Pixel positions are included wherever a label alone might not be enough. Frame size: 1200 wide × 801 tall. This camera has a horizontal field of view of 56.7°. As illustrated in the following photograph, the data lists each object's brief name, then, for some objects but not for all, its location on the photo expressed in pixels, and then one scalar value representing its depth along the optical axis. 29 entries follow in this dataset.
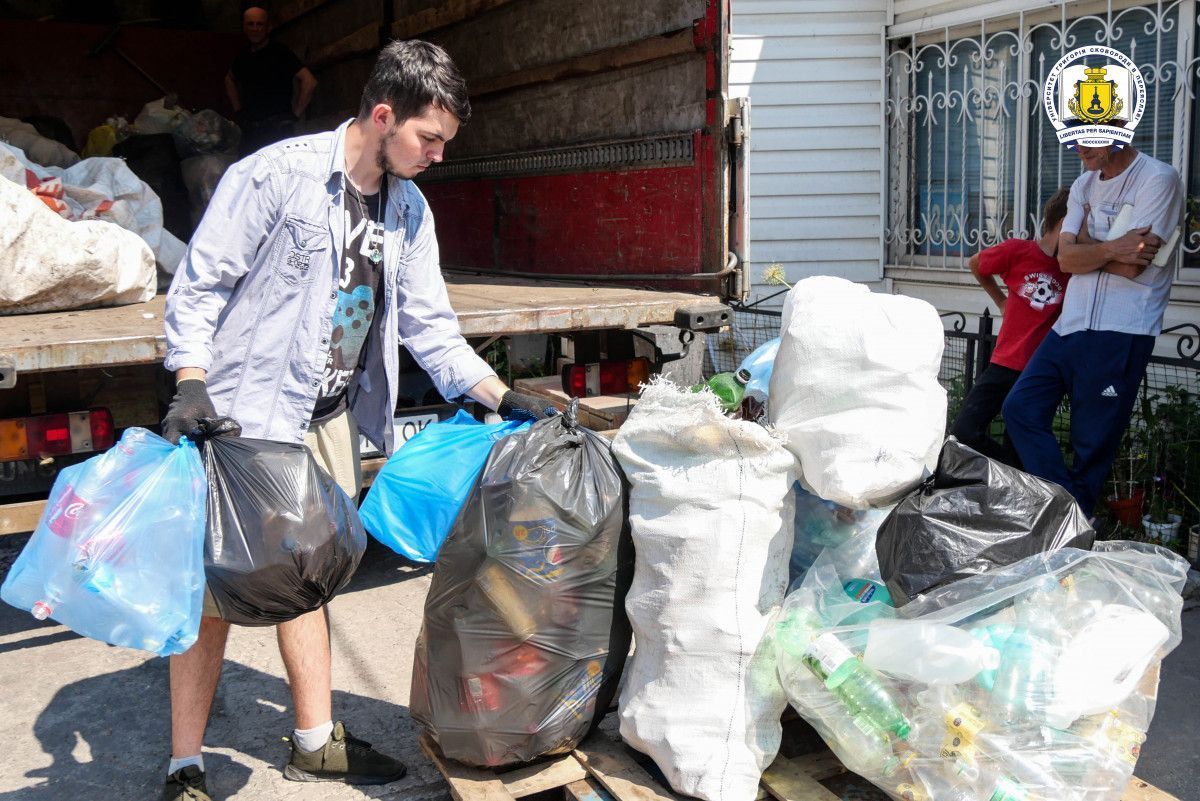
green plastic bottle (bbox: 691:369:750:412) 2.85
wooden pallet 2.37
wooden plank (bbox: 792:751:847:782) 2.42
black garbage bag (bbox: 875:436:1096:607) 2.30
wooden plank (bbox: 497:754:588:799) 2.45
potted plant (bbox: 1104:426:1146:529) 4.53
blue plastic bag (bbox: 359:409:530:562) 2.50
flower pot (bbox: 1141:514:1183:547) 4.41
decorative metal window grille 5.50
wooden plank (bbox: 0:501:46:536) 3.27
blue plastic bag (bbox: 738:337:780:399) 2.79
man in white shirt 4.04
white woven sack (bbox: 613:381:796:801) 2.35
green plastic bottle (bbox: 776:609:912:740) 2.21
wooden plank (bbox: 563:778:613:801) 2.43
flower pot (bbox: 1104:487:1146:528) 4.52
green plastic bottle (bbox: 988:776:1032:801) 2.09
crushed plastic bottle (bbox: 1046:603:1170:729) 2.10
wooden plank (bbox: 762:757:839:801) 2.32
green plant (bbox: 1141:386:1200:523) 4.51
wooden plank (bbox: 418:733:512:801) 2.40
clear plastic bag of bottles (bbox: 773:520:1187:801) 2.11
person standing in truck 6.98
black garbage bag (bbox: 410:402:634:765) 2.39
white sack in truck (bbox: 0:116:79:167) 5.68
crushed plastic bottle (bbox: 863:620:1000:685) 2.13
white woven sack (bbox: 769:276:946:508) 2.37
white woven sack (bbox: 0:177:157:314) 3.35
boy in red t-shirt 4.63
